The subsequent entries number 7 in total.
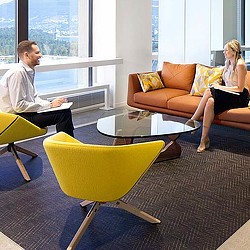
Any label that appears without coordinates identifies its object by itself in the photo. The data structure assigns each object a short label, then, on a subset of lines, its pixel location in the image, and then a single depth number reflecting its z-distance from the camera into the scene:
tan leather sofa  4.15
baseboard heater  6.00
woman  4.18
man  3.41
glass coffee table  3.48
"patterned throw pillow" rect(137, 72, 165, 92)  5.26
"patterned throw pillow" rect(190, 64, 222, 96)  4.88
